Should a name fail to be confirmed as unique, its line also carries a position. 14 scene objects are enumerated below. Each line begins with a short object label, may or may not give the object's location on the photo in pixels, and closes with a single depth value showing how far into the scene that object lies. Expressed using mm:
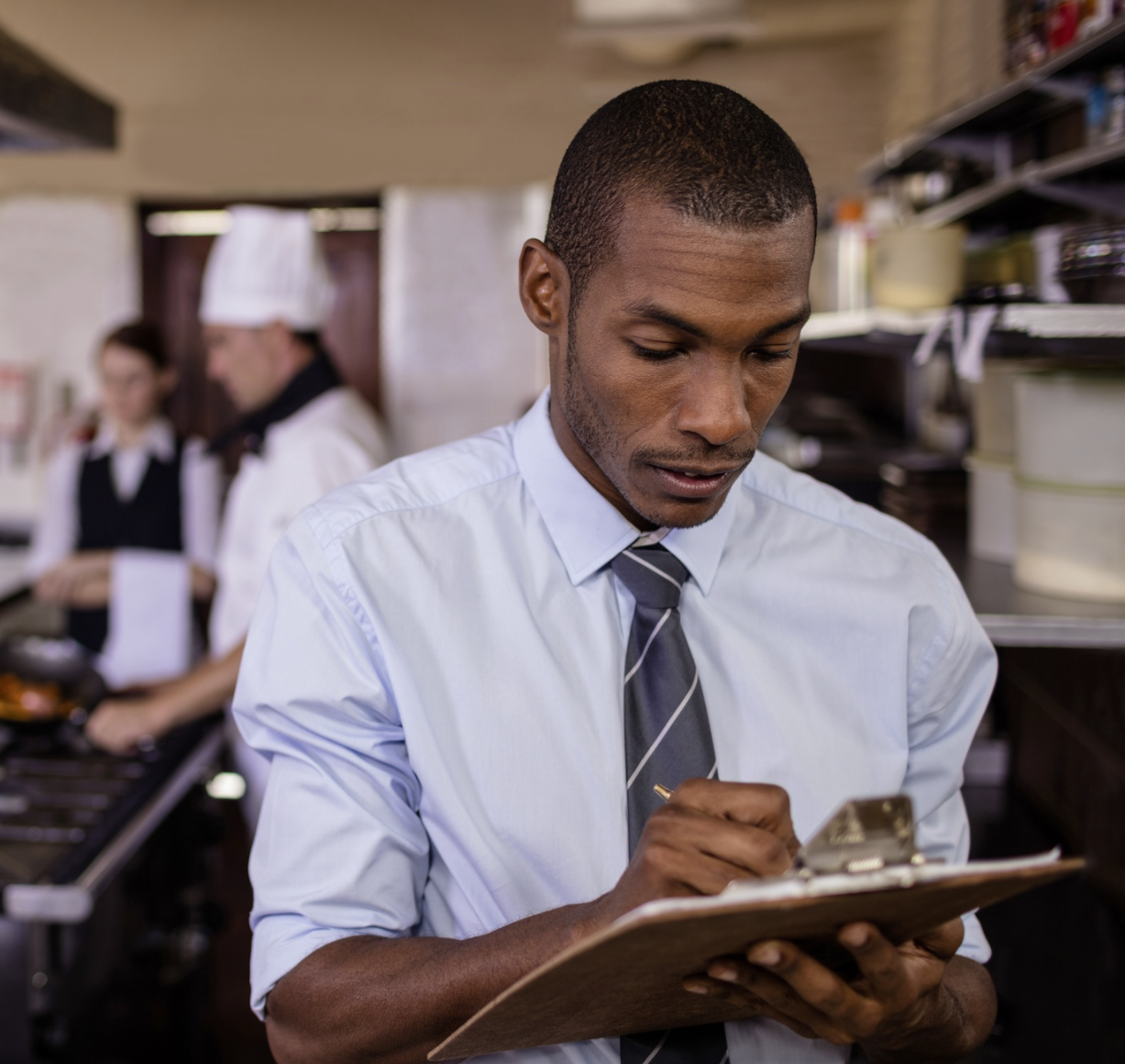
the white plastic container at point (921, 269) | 2148
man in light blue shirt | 986
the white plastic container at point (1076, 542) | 1602
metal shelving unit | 1865
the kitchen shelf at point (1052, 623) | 1515
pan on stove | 2594
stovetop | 1989
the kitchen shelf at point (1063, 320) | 1334
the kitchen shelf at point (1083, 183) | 1861
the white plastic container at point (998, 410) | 1923
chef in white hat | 2459
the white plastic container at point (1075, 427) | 1562
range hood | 2178
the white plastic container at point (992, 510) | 1897
